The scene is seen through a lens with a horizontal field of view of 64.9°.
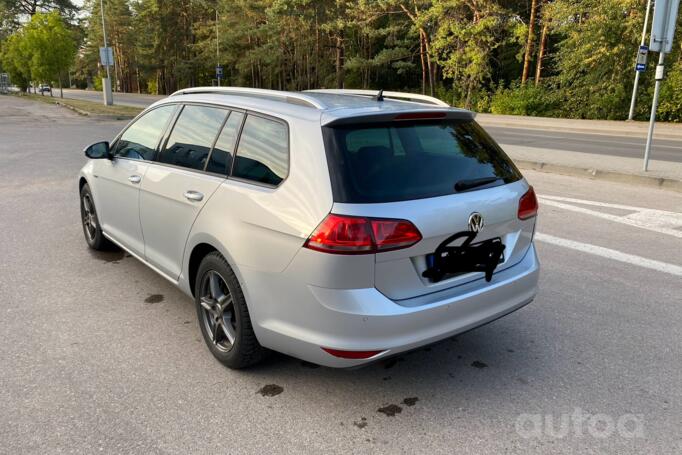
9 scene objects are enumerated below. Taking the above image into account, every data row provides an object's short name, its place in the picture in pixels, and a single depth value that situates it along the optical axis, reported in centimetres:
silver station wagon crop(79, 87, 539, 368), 266
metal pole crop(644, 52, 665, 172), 977
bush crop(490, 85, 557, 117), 3022
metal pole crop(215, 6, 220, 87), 5497
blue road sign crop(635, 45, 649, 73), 2170
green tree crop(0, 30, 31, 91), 5062
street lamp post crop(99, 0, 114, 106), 3250
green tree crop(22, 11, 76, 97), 4059
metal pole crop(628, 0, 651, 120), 2298
